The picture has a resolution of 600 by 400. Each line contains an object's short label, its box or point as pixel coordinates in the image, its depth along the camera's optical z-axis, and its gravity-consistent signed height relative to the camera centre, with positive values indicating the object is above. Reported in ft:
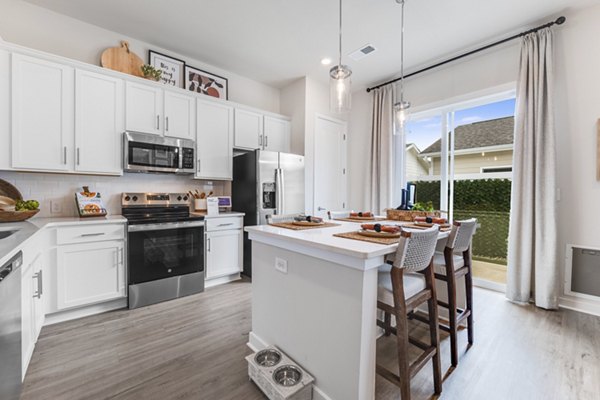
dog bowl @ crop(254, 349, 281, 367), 5.47 -3.42
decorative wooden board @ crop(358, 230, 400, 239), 5.25 -0.74
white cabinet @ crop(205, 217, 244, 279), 10.93 -2.17
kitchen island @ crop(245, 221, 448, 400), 4.19 -1.98
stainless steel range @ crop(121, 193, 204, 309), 8.96 -1.92
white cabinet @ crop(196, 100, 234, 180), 11.44 +2.54
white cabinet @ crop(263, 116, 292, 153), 13.56 +3.39
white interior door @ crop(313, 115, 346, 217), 14.47 +1.87
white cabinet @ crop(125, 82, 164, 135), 9.65 +3.37
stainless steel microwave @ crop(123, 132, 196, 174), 9.54 +1.66
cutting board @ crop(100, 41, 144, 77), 9.84 +5.29
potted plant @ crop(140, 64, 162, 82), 10.19 +4.89
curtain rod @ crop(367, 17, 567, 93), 8.94 +6.18
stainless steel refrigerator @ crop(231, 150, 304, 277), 11.76 +0.55
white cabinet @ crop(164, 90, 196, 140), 10.53 +3.36
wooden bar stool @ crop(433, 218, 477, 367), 6.05 -1.76
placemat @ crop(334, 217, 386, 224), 8.27 -0.71
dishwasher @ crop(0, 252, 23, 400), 3.81 -2.13
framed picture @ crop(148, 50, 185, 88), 11.10 +5.68
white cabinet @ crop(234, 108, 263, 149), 12.52 +3.35
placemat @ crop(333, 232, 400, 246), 4.76 -0.79
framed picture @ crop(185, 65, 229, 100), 12.10 +5.50
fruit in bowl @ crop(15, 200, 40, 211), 7.29 -0.27
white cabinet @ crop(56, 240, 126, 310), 7.77 -2.42
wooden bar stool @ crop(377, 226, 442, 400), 4.36 -1.75
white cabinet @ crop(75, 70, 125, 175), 8.70 +2.55
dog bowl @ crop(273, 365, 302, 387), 4.95 -3.44
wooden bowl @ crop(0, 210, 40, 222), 6.96 -0.55
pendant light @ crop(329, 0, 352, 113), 6.97 +3.00
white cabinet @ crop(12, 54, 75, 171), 7.75 +2.53
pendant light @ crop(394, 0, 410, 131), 8.39 +2.81
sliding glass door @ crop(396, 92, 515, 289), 11.16 +1.40
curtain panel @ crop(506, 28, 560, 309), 9.01 +0.47
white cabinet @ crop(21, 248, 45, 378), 5.33 -2.48
